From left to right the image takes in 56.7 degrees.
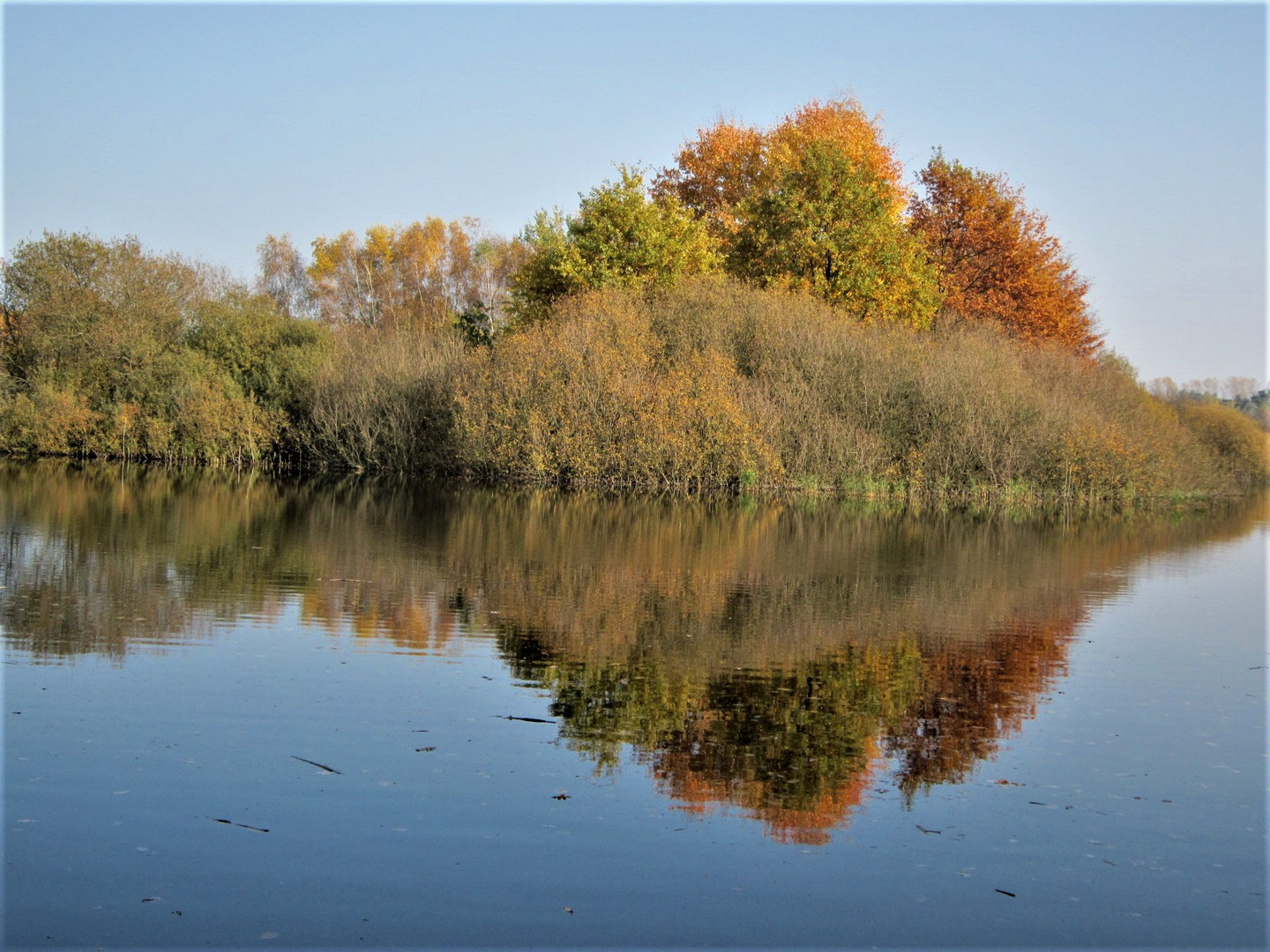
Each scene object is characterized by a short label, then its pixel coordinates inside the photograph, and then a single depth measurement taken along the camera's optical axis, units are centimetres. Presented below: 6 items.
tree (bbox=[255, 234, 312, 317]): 8019
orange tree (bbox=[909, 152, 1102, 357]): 4722
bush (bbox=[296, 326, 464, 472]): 3984
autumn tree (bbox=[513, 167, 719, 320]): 3769
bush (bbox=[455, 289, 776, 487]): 3275
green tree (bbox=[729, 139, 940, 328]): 3812
